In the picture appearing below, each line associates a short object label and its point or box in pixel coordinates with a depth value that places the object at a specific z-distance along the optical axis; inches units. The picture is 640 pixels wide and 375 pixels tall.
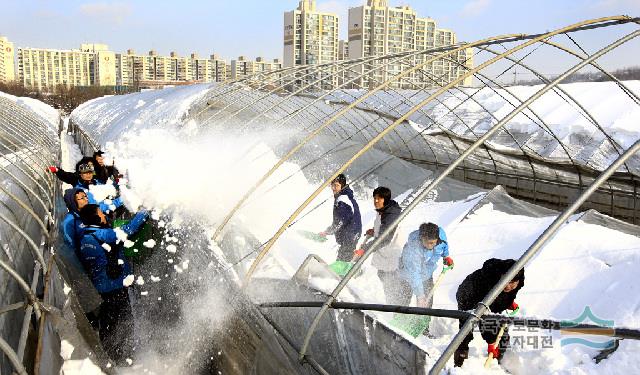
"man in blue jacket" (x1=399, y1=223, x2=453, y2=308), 167.2
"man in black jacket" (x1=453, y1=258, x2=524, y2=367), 141.5
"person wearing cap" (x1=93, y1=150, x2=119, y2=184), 265.9
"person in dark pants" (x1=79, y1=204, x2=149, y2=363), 176.2
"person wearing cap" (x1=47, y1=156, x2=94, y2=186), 230.2
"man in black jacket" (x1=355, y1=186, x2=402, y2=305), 177.9
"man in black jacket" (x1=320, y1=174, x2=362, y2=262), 207.8
